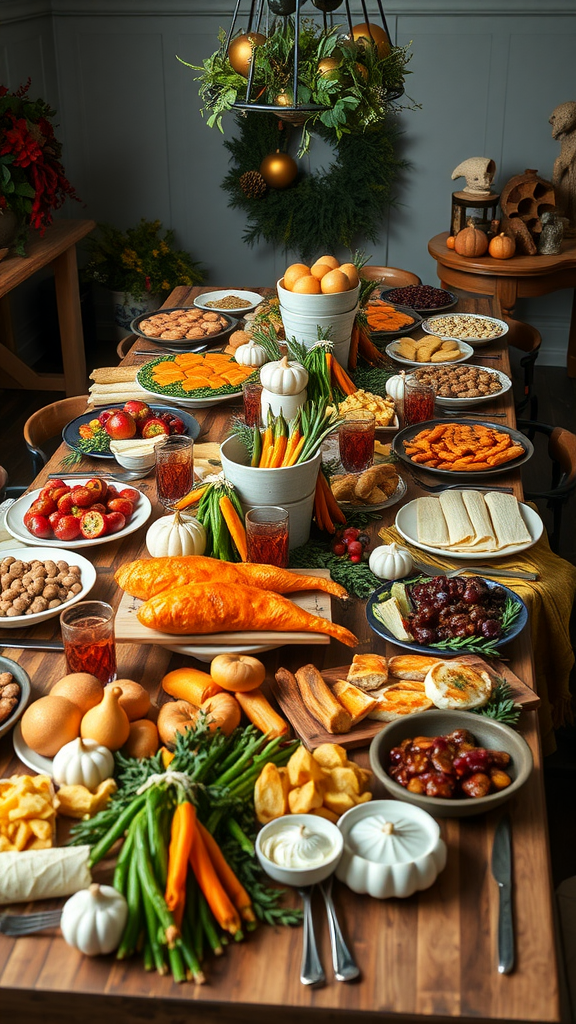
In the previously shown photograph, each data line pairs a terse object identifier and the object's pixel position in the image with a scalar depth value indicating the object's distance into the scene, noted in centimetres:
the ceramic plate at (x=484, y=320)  316
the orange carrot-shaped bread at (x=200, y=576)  168
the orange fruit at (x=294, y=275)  260
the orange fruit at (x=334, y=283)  254
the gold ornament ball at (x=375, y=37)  249
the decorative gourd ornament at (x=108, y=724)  133
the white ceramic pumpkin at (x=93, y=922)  107
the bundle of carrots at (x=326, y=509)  200
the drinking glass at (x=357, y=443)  221
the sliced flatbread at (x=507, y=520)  196
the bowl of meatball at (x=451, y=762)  125
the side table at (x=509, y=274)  450
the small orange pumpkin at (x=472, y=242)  454
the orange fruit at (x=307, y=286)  255
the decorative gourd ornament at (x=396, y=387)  266
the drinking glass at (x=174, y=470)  209
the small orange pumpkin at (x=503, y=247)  452
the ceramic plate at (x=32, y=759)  136
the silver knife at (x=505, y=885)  108
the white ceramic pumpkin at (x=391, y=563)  183
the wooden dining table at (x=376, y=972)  104
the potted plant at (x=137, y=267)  541
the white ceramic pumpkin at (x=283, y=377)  203
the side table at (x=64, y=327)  470
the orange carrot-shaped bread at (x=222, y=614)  158
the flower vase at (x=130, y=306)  549
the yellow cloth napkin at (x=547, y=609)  189
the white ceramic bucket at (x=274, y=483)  184
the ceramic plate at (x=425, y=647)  159
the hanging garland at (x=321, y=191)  520
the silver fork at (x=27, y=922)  112
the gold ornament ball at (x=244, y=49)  235
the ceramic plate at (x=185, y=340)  311
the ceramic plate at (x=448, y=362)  299
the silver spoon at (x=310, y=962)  106
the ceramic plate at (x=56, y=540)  195
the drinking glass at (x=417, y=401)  254
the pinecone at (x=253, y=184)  526
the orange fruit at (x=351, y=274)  259
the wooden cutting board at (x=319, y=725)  141
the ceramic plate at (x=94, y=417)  248
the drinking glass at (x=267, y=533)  179
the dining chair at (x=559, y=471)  248
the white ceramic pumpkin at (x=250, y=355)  280
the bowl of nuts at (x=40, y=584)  171
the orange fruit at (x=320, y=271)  262
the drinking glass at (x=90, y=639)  150
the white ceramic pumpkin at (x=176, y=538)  182
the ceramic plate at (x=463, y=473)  229
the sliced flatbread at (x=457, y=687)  143
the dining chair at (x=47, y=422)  267
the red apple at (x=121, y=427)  242
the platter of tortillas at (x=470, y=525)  194
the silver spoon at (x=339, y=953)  107
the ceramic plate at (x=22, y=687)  142
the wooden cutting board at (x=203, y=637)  159
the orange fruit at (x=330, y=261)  267
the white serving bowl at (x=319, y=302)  256
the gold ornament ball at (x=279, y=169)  516
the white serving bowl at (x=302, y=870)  114
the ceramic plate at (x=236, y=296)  343
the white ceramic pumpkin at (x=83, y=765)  129
